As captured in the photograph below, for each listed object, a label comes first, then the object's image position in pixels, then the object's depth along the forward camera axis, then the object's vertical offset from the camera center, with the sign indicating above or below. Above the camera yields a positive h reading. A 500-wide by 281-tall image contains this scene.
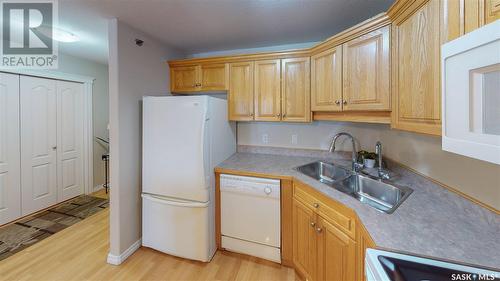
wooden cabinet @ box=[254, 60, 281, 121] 2.28 +0.51
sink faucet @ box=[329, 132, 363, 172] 1.90 -0.25
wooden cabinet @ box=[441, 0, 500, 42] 0.71 +0.44
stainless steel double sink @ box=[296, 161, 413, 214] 1.42 -0.38
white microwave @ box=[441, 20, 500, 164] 0.55 +0.12
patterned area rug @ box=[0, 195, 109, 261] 2.27 -1.07
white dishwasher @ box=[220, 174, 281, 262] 1.92 -0.74
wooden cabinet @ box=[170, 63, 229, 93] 2.47 +0.71
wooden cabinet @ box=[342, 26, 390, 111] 1.43 +0.47
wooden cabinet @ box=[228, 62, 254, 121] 2.37 +0.51
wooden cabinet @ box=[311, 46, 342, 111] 1.81 +0.51
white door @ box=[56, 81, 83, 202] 3.27 -0.03
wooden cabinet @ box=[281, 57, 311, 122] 2.17 +0.49
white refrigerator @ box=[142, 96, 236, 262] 1.93 -0.34
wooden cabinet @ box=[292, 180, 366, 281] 1.17 -0.72
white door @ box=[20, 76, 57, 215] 2.85 -0.07
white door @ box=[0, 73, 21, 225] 2.63 -0.15
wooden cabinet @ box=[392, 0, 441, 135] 0.98 +0.35
